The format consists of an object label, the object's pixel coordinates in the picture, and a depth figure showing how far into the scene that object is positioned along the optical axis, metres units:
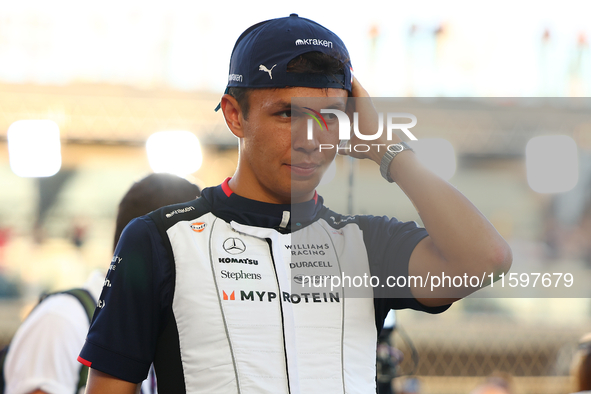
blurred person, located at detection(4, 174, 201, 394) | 4.82
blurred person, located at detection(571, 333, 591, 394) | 5.03
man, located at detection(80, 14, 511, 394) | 4.40
